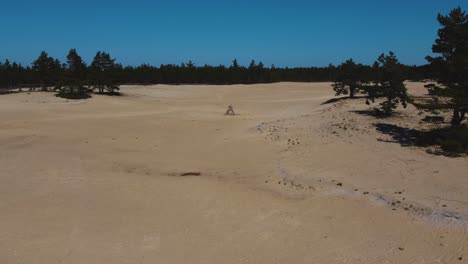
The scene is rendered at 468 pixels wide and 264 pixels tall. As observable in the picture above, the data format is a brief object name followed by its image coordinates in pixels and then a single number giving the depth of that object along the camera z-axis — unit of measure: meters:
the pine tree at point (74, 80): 45.12
